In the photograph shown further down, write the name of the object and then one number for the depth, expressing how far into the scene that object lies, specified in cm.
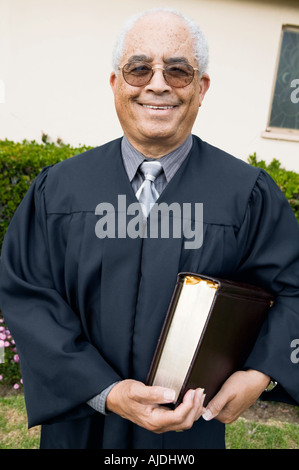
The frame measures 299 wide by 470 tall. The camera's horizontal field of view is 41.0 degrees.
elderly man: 136
